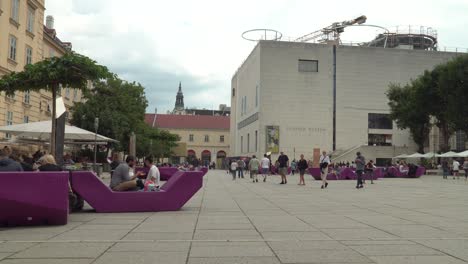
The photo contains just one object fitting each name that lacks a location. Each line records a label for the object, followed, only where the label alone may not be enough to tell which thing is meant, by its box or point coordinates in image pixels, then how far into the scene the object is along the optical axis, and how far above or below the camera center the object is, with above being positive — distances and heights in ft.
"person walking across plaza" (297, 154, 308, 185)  88.74 -0.45
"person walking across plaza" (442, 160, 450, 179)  134.62 -1.15
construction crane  272.51 +69.99
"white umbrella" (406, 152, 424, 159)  193.73 +3.59
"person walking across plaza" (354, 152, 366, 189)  80.64 -0.56
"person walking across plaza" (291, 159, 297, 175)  181.23 -1.35
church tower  615.98 +72.92
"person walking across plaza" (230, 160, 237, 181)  120.80 -1.40
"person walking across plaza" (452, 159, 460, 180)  140.56 -0.46
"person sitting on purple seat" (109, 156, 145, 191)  40.98 -1.61
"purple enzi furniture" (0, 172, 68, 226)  29.48 -2.24
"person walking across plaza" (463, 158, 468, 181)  124.63 -0.13
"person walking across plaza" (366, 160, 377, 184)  98.98 -0.45
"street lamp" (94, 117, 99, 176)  73.54 +2.81
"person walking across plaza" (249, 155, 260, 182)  104.17 -0.72
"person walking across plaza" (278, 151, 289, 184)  89.70 -0.37
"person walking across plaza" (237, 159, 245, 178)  131.03 -0.86
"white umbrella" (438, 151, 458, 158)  165.44 +3.62
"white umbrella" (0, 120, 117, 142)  64.35 +3.42
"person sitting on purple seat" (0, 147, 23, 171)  33.71 -0.47
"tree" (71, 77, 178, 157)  139.44 +14.05
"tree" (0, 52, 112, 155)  46.39 +7.64
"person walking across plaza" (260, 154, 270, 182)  105.29 -0.69
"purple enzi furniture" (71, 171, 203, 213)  38.11 -2.67
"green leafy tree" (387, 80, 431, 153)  183.80 +20.24
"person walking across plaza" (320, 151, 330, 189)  79.46 -0.20
